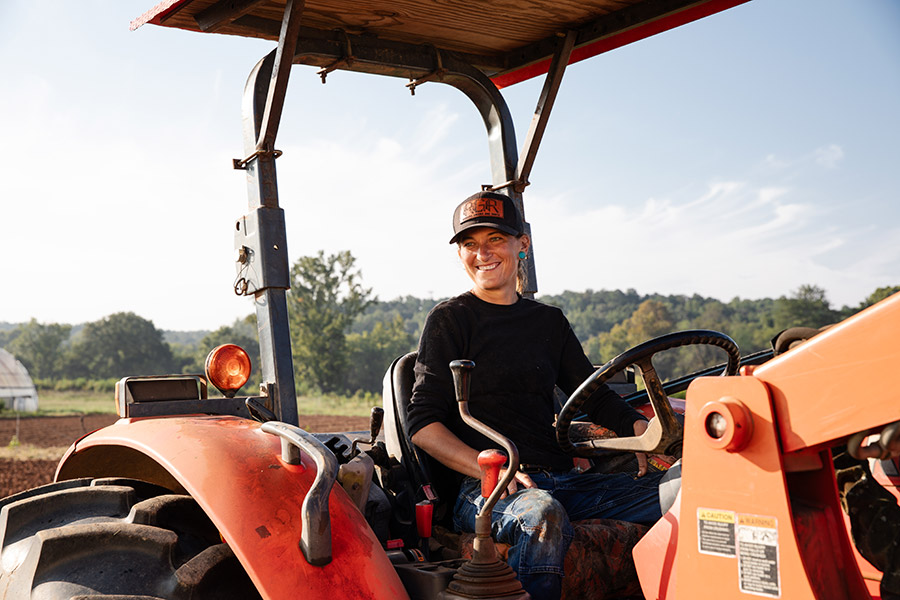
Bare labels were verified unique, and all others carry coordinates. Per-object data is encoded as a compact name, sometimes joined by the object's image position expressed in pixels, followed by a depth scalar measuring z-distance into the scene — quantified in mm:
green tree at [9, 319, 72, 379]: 79188
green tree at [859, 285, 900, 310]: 22044
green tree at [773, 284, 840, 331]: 43469
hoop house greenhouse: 45500
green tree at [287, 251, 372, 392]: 52156
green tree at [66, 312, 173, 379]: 78438
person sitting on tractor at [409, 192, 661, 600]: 2352
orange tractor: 1517
